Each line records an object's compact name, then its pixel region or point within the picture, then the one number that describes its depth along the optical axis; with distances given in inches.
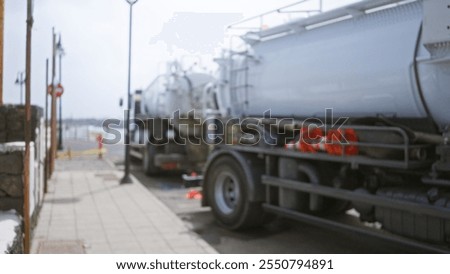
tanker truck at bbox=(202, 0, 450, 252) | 177.5
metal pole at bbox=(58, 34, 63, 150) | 657.4
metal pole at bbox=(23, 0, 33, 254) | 160.7
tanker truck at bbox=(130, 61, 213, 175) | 435.8
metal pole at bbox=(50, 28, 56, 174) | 402.0
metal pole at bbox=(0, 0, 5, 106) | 161.8
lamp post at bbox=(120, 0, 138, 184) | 412.0
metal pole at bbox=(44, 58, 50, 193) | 353.1
